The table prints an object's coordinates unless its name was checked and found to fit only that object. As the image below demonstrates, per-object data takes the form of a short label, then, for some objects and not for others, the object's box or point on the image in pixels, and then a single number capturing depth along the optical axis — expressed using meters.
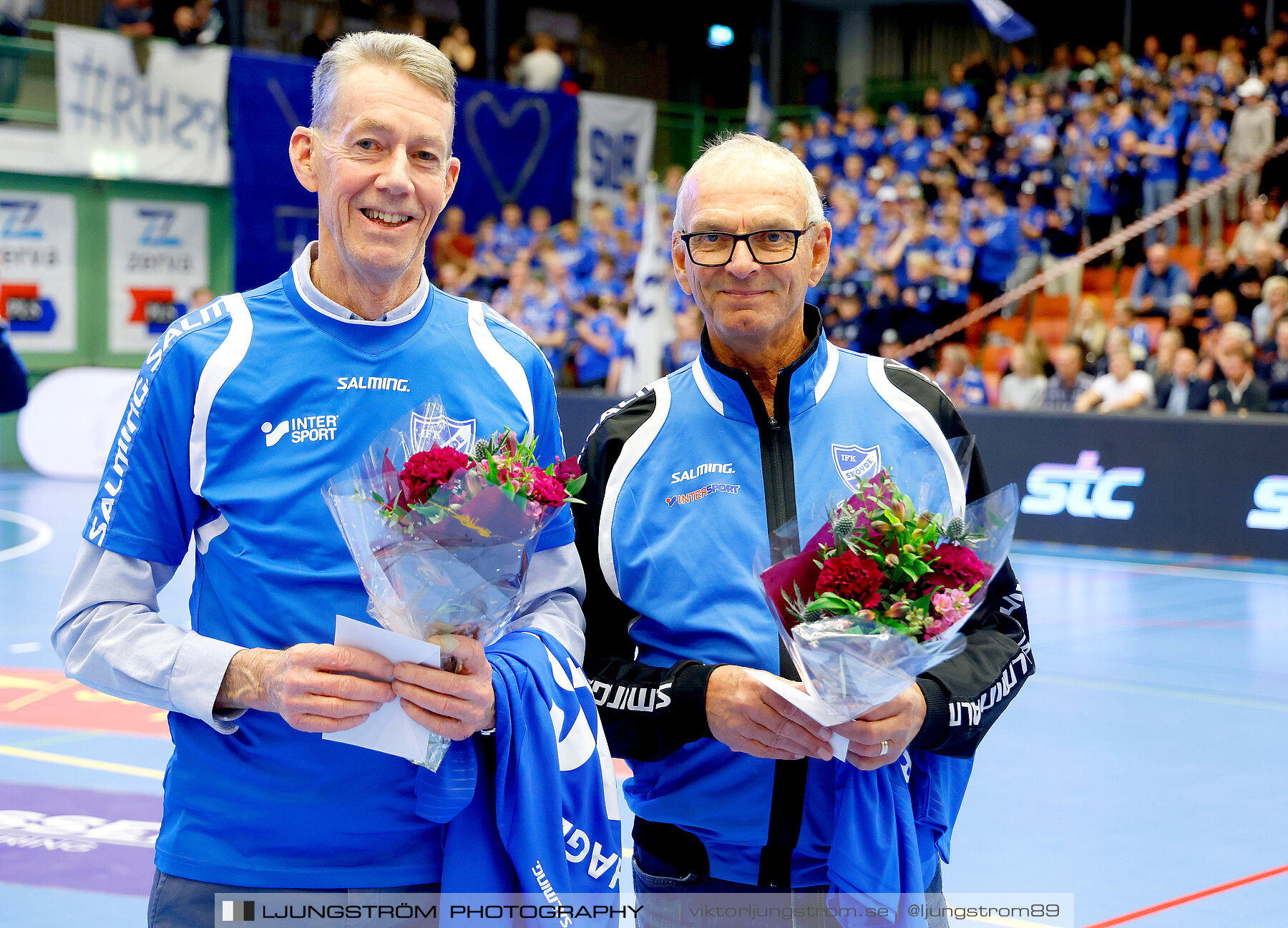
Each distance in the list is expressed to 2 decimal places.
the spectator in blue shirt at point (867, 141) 19.17
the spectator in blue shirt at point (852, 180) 18.30
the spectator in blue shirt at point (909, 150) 18.42
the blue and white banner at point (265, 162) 17.36
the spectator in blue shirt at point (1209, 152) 15.38
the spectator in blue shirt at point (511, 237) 18.66
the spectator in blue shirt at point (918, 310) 15.47
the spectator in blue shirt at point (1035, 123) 17.00
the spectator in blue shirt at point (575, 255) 17.92
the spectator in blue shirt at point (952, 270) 15.55
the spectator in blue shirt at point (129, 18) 16.77
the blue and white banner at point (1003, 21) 16.36
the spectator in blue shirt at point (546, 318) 16.38
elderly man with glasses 2.14
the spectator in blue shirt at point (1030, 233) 15.97
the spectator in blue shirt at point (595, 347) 15.99
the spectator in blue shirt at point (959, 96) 19.11
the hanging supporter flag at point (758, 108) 20.58
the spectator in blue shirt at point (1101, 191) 15.94
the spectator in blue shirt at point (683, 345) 15.11
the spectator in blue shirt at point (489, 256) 18.09
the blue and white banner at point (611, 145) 20.98
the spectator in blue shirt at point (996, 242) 15.89
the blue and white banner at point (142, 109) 16.45
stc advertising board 9.93
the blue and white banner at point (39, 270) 16.78
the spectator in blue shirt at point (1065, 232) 16.06
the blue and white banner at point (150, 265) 17.73
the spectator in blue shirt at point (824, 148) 19.56
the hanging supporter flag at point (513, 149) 19.39
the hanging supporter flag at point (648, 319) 14.87
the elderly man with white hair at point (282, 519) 1.86
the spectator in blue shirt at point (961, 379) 13.16
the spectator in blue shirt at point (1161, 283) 14.05
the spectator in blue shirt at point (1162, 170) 15.54
